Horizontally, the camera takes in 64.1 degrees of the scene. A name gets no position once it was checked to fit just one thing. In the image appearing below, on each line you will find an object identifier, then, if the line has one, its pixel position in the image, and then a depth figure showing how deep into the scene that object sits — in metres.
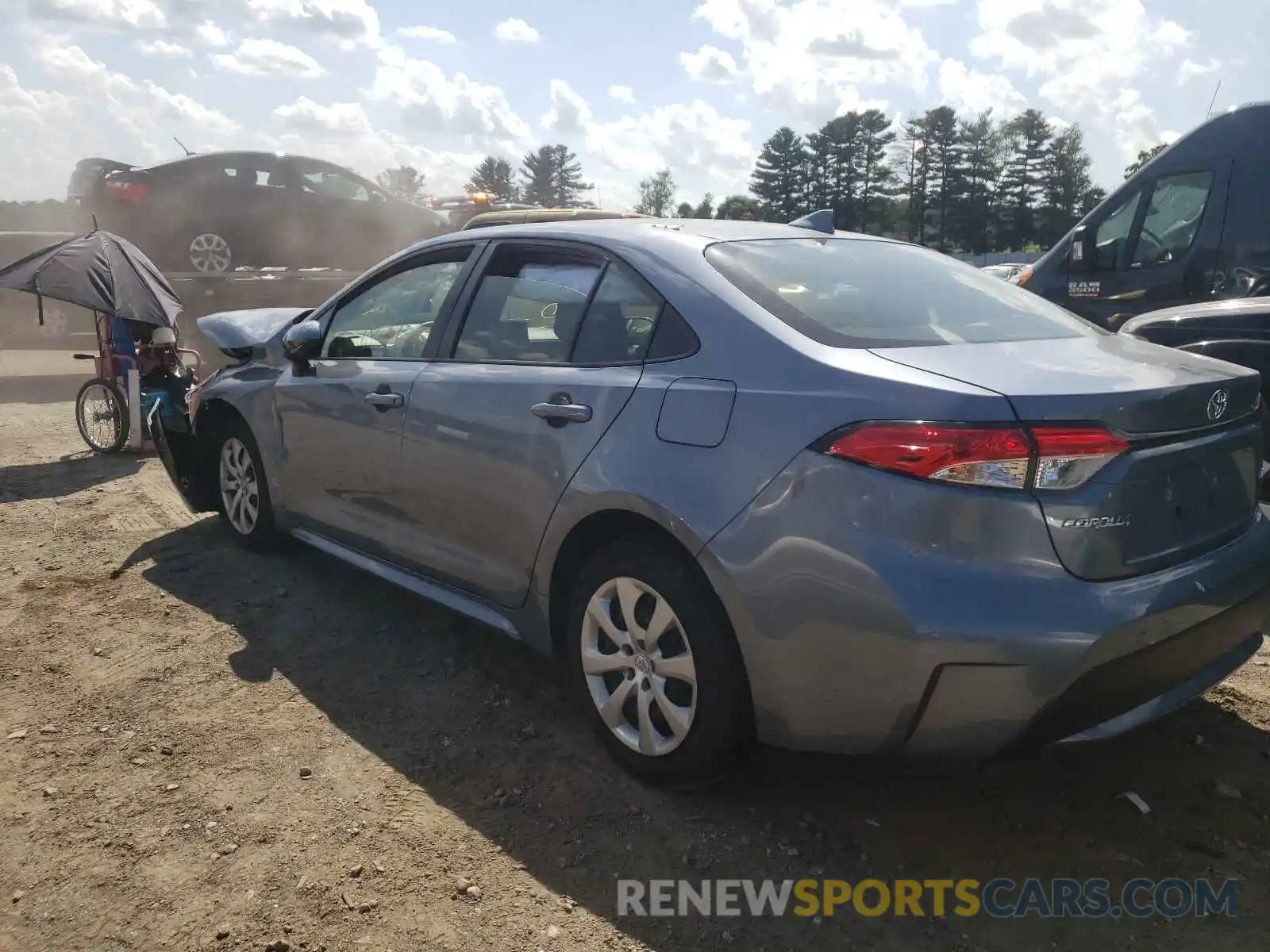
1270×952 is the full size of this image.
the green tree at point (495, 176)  80.99
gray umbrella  6.88
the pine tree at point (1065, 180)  77.75
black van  6.25
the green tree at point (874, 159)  81.44
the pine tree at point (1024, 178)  79.88
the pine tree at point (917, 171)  81.44
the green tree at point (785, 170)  79.56
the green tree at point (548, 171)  91.06
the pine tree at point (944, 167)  81.75
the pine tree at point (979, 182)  80.81
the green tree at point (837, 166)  79.25
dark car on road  11.68
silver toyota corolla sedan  2.26
